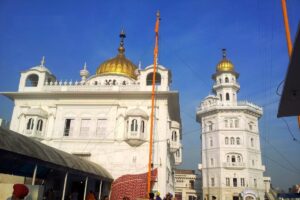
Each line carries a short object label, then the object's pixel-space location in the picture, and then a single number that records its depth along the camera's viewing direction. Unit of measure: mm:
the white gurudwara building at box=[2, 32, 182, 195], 23125
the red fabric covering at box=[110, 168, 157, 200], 21156
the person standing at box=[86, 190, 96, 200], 12929
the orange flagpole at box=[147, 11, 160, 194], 21328
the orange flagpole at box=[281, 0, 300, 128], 11875
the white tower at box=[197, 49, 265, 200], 44281
